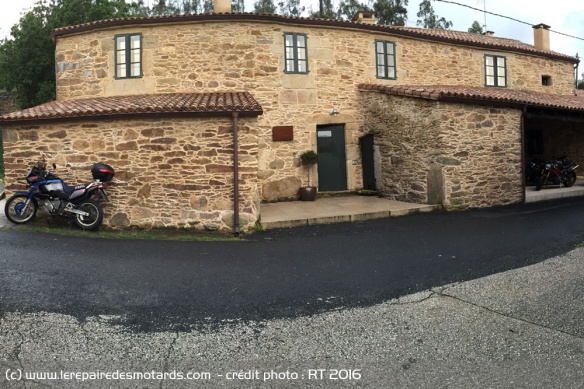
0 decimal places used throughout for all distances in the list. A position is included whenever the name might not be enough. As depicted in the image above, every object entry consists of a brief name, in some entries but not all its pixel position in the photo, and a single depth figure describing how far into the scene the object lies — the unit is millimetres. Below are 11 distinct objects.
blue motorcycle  7789
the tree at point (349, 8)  29703
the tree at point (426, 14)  33875
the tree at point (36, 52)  19922
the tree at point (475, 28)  37094
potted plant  11602
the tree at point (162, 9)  32594
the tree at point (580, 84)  35584
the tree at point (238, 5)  35906
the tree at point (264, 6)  35062
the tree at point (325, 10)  28386
